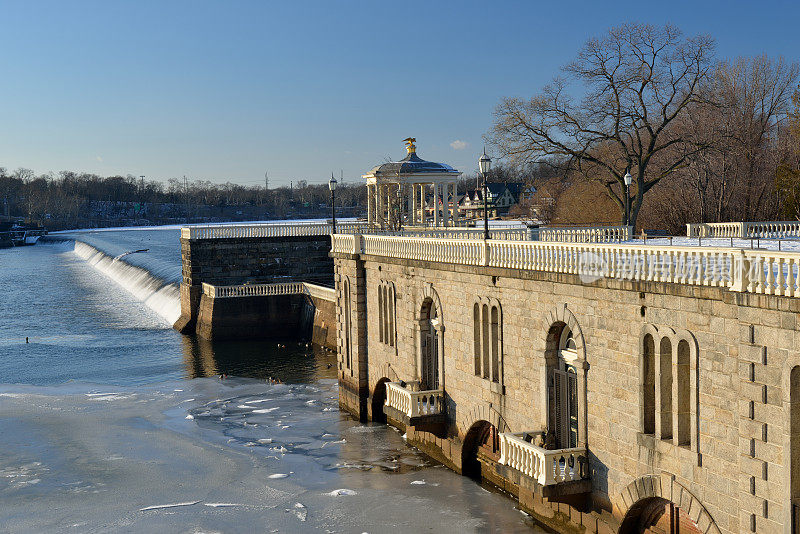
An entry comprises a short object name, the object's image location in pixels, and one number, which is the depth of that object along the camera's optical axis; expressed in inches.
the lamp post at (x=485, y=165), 901.8
